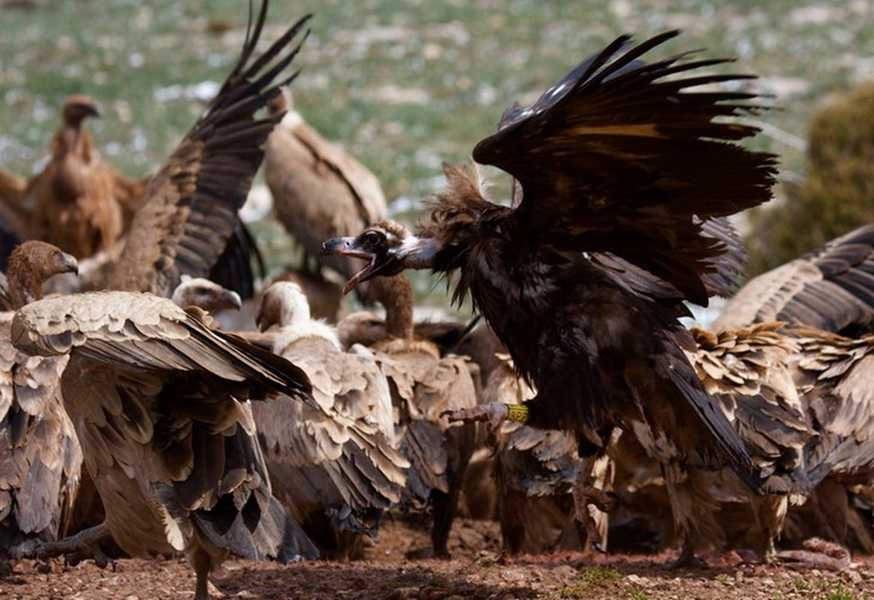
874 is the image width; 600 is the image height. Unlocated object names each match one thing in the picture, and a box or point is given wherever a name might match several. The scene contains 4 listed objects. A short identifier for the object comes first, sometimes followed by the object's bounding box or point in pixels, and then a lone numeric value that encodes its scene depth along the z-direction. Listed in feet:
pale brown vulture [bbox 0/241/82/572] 43.93
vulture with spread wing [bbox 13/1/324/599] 34.47
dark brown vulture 36.29
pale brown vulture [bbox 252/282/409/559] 48.32
